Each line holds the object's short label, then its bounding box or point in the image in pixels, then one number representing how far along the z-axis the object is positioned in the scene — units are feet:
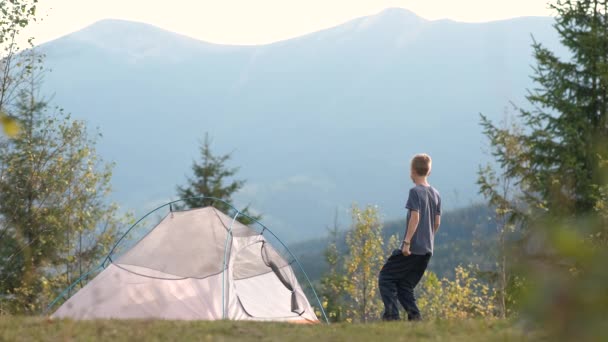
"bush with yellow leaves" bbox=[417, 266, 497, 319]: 78.18
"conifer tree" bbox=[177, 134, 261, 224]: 107.24
